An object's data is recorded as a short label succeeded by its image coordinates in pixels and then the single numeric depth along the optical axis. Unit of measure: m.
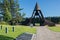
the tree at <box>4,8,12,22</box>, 13.94
